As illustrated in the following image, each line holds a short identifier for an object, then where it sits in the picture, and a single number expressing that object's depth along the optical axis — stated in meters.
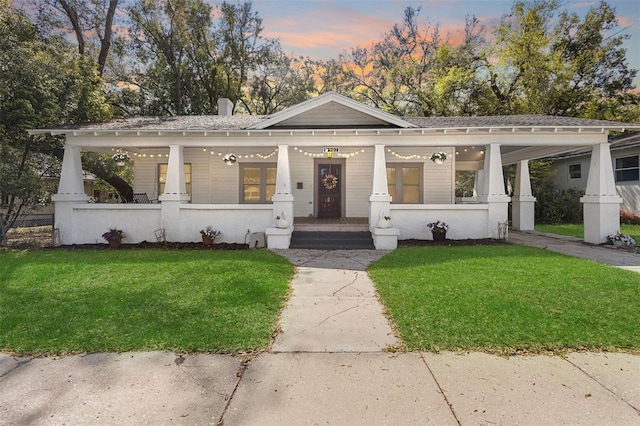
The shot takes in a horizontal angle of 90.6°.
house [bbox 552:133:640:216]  15.84
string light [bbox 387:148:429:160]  12.52
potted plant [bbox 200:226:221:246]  9.71
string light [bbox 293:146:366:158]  12.28
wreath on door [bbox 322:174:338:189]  12.73
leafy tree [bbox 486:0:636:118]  19.78
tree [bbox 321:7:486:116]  22.06
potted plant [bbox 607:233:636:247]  9.41
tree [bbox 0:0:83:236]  9.48
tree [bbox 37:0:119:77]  15.13
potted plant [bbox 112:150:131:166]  11.19
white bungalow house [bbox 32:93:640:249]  9.77
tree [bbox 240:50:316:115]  24.16
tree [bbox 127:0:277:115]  19.91
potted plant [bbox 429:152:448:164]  11.13
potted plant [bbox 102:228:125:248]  9.60
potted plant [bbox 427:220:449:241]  9.92
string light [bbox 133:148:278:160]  12.41
